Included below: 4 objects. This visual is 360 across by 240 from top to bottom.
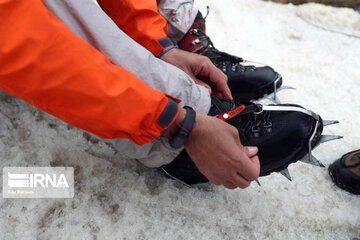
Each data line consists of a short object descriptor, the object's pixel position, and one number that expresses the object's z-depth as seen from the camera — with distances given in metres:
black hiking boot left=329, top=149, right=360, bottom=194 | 1.36
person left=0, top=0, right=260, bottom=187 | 0.69
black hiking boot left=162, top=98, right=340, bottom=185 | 1.11
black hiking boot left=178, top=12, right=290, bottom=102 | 1.59
